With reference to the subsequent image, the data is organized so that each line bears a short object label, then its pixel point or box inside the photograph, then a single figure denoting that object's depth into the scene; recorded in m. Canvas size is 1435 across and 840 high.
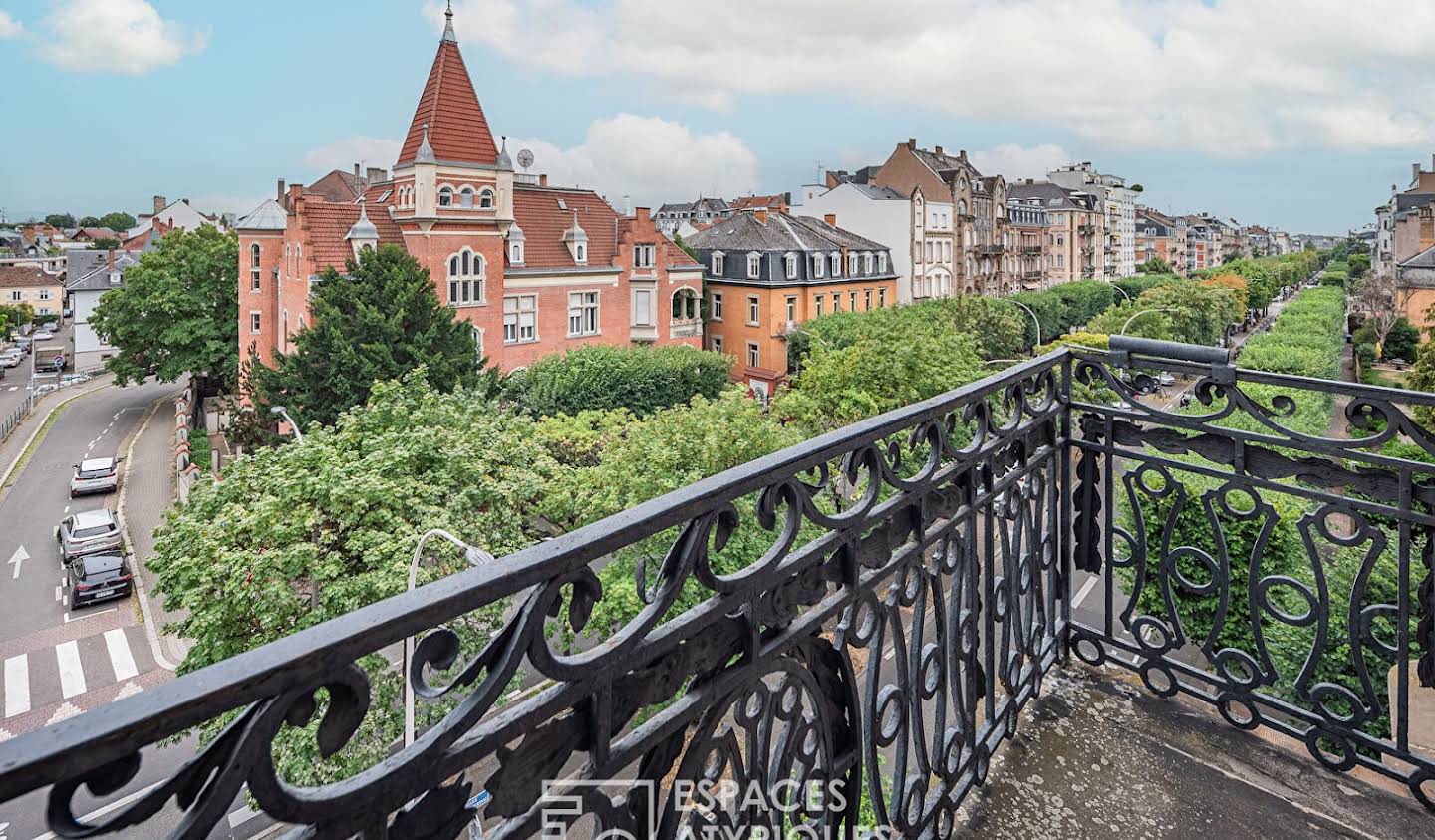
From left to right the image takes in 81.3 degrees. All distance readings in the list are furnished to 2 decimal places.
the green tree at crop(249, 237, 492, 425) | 19.31
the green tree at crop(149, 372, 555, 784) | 9.15
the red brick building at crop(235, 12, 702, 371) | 24.36
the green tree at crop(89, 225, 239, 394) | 32.12
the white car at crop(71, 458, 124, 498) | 23.97
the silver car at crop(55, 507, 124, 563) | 18.25
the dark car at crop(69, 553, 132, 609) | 16.59
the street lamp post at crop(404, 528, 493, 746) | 6.21
